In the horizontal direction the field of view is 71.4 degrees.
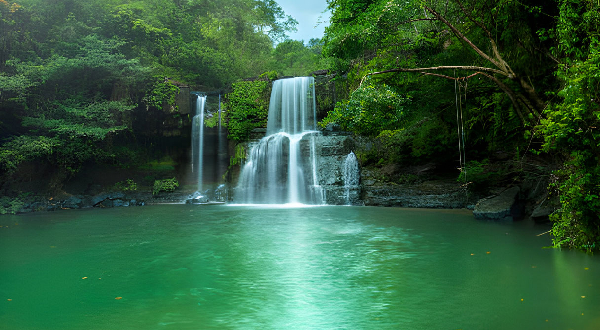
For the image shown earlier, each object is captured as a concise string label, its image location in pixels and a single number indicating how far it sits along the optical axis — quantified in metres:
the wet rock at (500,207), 11.33
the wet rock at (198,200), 20.68
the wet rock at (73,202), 19.27
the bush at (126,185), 21.80
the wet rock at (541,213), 10.09
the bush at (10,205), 17.22
